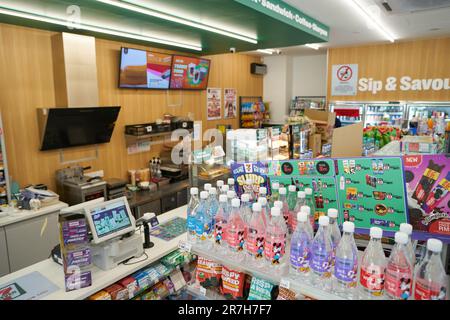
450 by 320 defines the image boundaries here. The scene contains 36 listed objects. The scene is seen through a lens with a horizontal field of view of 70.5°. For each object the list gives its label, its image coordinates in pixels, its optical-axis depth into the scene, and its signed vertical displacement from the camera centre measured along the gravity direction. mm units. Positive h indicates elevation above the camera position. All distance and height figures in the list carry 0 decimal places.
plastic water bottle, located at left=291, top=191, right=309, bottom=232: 1659 -498
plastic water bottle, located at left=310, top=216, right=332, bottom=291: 1273 -568
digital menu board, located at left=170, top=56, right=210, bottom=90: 5688 +791
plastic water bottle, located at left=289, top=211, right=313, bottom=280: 1319 -557
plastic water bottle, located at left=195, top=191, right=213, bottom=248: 1638 -561
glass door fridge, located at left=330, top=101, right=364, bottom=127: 7434 +62
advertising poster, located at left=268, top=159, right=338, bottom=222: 1717 -355
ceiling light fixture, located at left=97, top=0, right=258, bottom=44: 2990 +1073
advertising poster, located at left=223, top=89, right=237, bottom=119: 7311 +252
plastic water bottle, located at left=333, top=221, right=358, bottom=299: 1210 -575
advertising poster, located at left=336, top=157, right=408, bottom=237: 1590 -405
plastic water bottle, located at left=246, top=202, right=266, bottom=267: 1448 -553
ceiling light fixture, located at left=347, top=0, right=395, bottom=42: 4074 +1425
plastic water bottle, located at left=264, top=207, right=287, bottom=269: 1399 -559
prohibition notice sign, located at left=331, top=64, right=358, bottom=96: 7445 +798
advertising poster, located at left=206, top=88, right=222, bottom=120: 6766 +258
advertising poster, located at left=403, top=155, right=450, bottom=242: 1539 -396
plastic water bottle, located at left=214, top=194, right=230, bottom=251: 1588 -536
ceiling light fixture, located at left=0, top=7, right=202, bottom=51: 3197 +1068
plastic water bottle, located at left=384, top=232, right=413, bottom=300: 1111 -555
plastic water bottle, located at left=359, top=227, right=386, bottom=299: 1158 -565
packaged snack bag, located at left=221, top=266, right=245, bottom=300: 1561 -825
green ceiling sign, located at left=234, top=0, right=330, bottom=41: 3390 +1230
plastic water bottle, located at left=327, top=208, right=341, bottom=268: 1349 -510
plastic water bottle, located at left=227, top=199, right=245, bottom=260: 1511 -565
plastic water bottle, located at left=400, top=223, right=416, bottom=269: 1141 -486
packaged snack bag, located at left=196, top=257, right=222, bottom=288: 1641 -811
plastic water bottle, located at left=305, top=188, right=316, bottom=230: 1654 -472
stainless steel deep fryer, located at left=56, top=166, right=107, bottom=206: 3971 -878
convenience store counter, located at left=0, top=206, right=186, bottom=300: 1660 -906
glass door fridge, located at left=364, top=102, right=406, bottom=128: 6945 -16
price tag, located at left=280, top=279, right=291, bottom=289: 1329 -702
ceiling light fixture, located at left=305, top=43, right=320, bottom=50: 6884 +1492
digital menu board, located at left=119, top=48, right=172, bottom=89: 4816 +745
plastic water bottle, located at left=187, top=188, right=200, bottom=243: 1679 -556
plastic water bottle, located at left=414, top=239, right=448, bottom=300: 1042 -544
